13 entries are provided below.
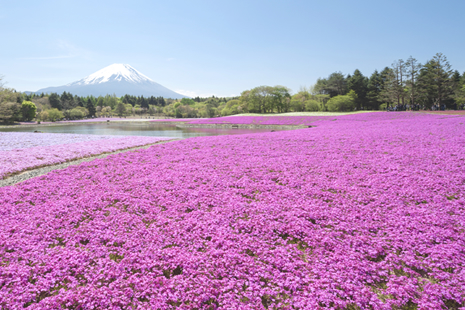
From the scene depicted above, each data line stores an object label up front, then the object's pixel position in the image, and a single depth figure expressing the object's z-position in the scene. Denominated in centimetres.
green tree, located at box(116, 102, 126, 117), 12575
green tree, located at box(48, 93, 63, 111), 11000
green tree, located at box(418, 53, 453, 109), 5925
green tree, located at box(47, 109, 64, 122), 8904
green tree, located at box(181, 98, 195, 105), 19038
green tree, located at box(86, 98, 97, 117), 11538
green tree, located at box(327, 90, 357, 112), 7744
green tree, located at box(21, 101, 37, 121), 8031
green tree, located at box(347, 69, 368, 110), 8606
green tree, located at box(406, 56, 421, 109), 6256
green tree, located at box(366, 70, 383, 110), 8425
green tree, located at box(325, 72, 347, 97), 9394
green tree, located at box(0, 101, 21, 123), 5404
